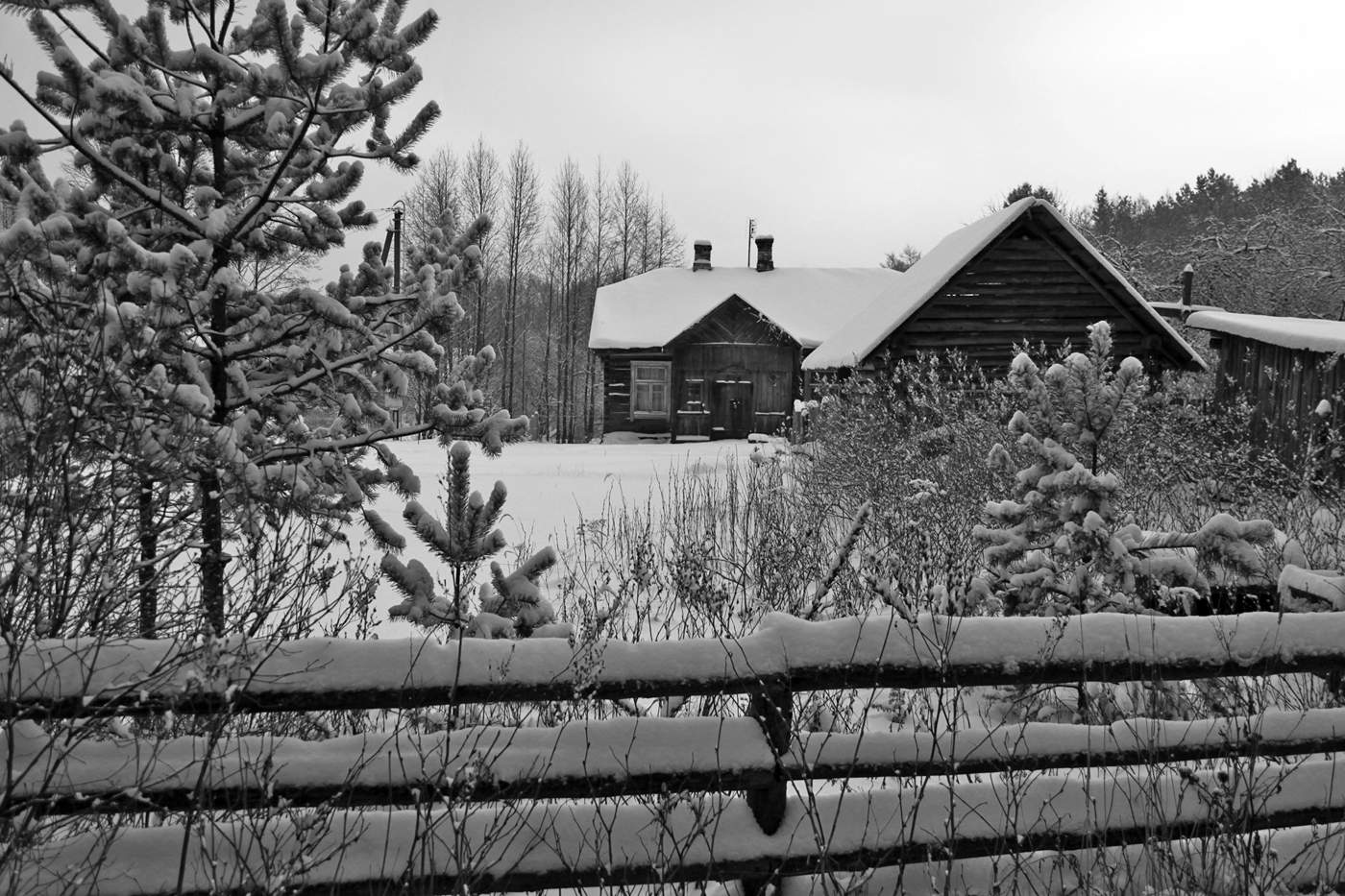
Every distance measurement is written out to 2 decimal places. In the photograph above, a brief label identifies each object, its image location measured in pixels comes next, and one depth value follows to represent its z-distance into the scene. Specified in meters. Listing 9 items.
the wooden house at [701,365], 28.38
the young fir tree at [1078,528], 4.87
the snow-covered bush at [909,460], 6.86
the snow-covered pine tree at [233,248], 4.06
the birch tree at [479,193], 42.19
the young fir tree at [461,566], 3.96
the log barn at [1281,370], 10.95
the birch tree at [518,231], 42.69
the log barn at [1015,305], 14.37
